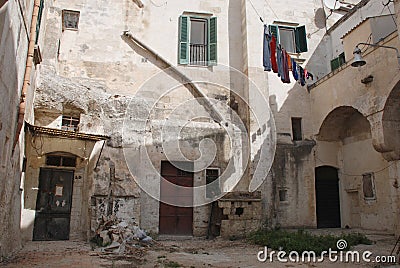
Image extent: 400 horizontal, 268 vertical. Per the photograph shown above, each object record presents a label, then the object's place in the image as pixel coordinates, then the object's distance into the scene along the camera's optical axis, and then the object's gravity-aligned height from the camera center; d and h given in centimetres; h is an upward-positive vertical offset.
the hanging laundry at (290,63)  1084 +410
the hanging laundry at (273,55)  1037 +419
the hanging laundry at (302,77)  1134 +383
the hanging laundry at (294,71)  1097 +390
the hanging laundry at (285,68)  1063 +391
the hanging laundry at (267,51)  1019 +425
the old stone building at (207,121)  916 +221
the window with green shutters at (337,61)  1288 +504
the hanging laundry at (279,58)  1052 +415
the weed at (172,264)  593 -141
